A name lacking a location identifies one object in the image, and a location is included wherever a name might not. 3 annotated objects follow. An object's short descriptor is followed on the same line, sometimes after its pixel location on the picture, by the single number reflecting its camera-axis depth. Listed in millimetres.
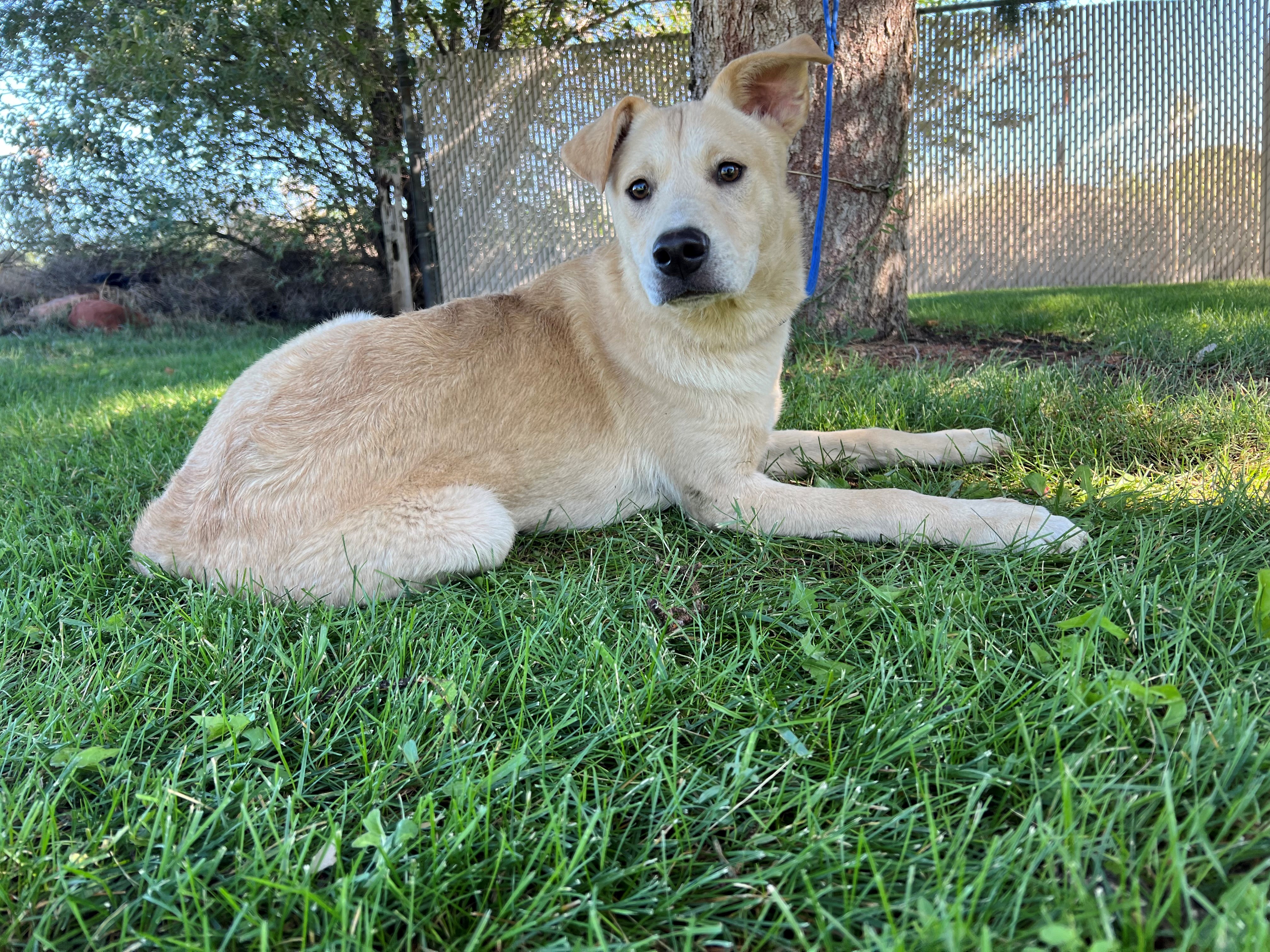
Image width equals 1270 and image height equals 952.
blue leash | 844
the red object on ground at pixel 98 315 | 2419
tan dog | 609
